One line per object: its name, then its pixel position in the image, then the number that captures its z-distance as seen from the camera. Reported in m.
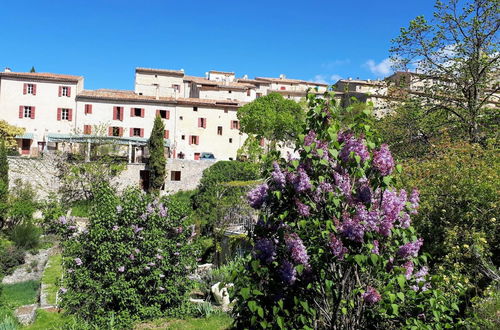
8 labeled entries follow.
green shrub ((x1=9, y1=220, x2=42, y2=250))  28.38
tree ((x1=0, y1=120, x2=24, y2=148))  39.84
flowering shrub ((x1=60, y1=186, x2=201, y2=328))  10.78
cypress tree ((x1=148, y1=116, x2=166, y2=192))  39.31
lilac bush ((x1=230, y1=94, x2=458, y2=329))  4.20
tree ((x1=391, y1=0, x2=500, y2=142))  15.85
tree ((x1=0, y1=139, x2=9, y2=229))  32.06
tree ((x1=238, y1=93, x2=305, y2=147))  44.84
